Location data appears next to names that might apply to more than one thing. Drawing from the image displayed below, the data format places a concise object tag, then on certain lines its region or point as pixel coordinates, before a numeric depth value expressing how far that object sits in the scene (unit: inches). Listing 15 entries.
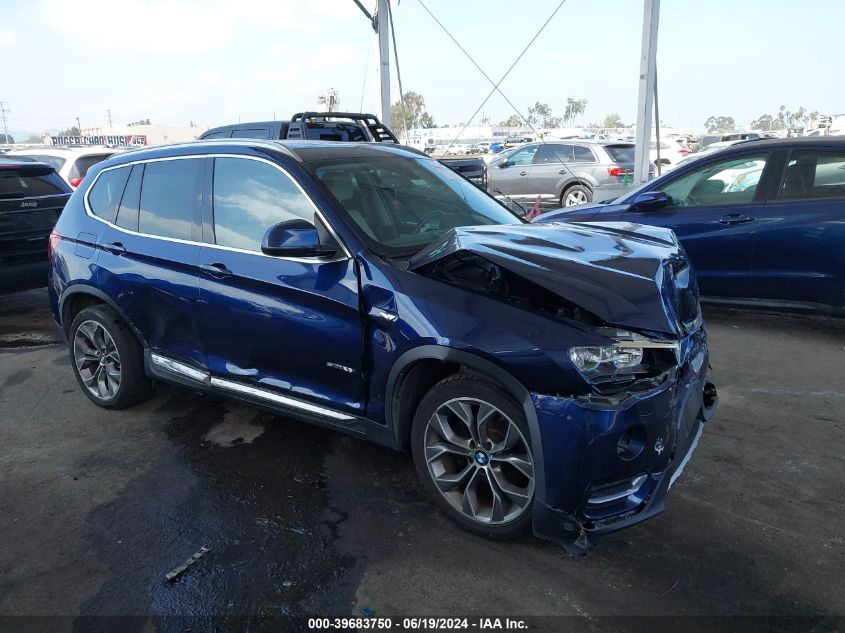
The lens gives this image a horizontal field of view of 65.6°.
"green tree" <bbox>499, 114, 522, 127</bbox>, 5137.8
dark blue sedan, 208.8
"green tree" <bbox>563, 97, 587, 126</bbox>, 5551.2
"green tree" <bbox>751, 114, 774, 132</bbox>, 4882.4
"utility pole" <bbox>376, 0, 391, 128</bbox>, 463.5
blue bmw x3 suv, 99.0
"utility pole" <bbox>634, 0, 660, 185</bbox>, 373.1
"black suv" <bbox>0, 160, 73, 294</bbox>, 263.4
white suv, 389.1
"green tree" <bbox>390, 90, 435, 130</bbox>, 4448.8
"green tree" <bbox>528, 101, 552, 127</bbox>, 5667.3
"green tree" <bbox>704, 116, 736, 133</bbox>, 6059.1
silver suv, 513.0
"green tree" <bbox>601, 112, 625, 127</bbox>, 5349.4
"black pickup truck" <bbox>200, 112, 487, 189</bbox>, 362.9
